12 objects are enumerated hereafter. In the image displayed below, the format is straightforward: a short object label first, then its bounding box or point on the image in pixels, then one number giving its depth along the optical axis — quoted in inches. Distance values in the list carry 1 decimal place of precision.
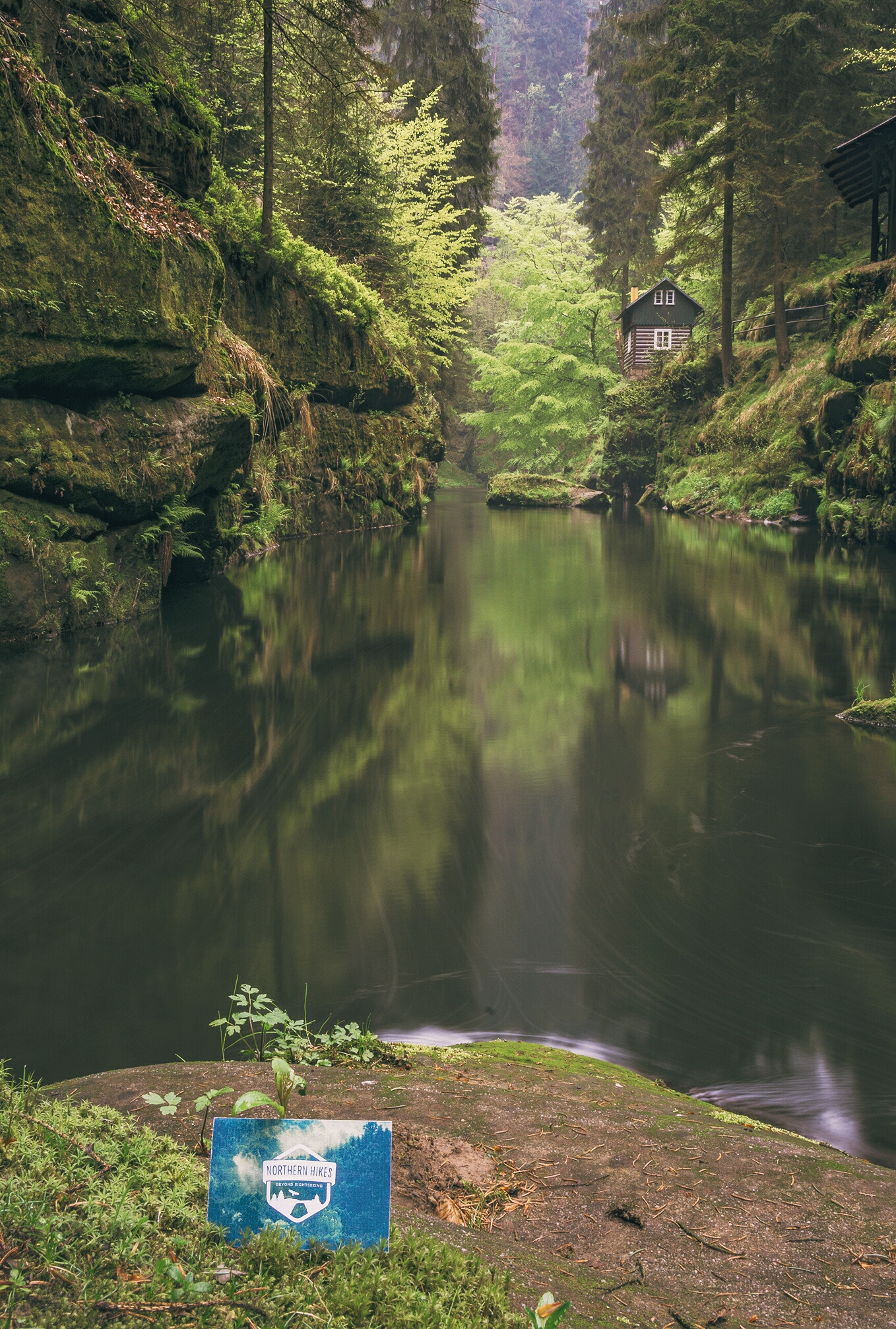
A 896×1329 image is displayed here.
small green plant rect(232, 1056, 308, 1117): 63.0
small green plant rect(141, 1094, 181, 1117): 72.8
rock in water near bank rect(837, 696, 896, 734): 281.6
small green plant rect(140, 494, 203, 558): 418.3
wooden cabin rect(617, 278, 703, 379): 1653.5
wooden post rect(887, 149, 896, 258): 754.2
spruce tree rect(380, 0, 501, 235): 1273.4
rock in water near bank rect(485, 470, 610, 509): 1328.7
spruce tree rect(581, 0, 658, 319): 1688.0
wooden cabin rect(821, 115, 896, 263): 750.5
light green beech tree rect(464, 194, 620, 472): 1675.7
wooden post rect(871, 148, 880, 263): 761.6
